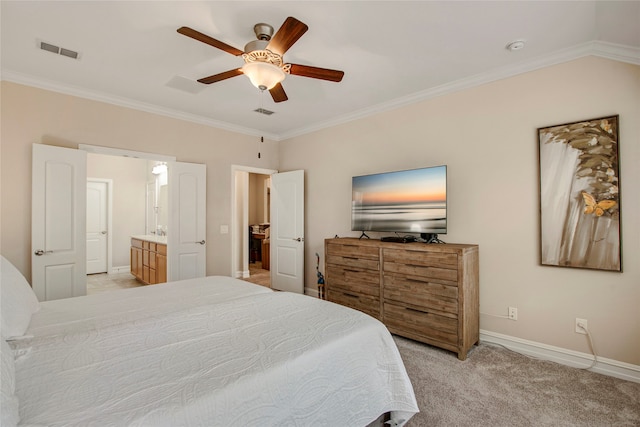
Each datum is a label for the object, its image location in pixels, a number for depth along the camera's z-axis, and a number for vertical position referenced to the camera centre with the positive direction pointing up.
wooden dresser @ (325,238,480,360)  2.66 -0.71
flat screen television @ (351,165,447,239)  3.09 +0.17
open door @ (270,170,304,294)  4.68 -0.24
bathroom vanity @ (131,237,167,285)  4.46 -0.73
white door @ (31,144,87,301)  2.99 -0.05
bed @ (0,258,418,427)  0.97 -0.60
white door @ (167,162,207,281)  3.97 -0.06
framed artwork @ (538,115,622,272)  2.34 +0.17
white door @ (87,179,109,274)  6.22 -0.17
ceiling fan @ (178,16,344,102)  1.90 +1.13
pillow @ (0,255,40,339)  1.39 -0.46
